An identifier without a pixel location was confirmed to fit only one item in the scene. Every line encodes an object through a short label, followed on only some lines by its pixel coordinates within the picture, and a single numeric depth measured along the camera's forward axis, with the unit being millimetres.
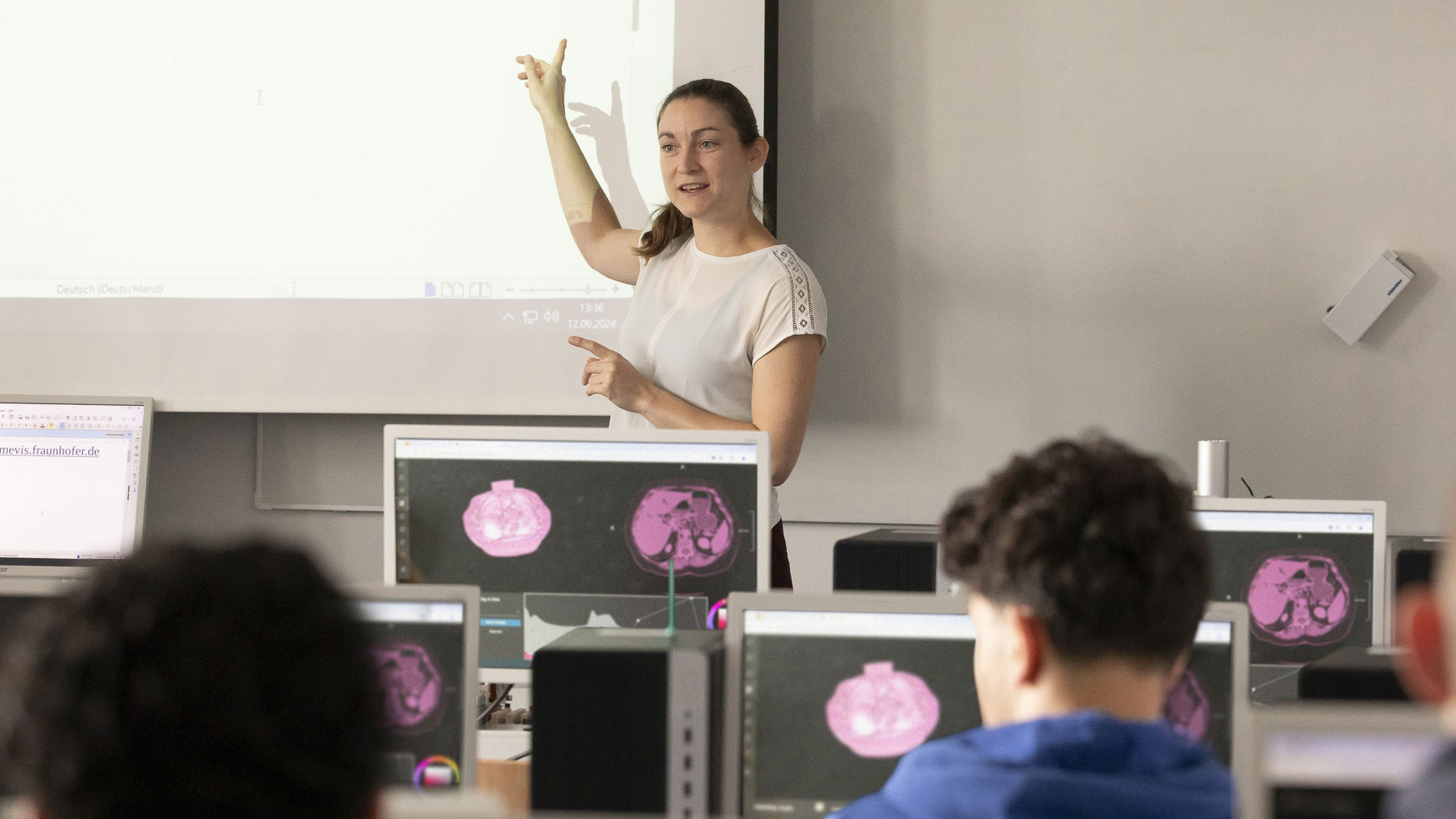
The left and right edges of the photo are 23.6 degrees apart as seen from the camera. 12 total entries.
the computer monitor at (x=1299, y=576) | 5109
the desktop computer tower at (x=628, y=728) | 4451
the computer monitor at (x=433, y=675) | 4498
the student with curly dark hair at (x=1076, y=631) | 4103
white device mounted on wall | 6305
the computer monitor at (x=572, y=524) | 4960
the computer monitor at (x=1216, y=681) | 4501
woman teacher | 5645
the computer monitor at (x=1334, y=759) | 3385
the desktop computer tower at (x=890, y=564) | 5819
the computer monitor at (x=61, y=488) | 6444
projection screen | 6519
